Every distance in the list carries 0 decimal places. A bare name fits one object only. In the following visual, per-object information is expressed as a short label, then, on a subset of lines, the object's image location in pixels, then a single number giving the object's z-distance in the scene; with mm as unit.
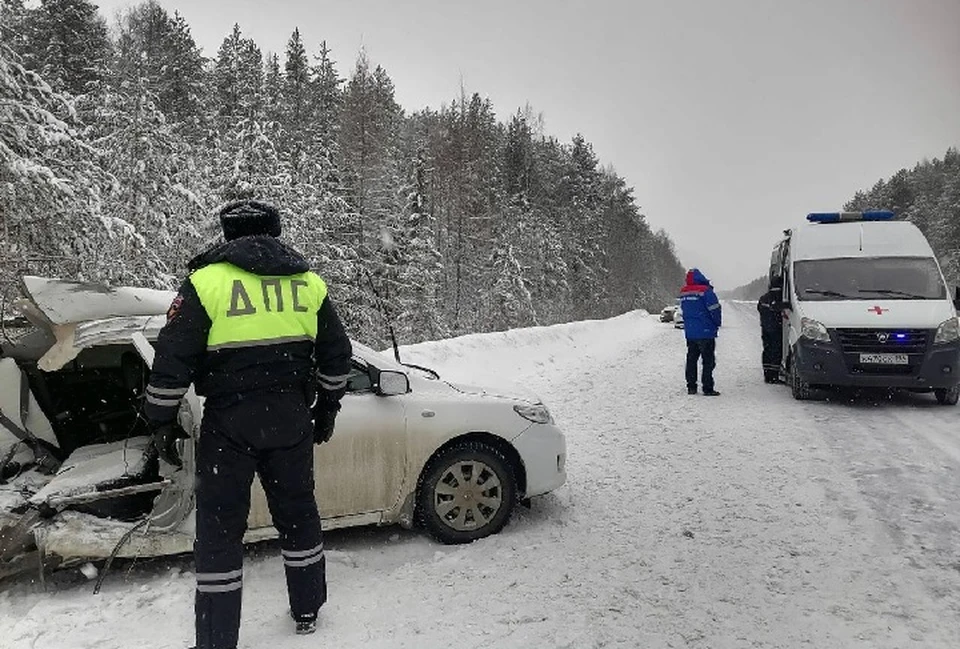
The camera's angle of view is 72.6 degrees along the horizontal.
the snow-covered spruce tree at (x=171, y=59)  30733
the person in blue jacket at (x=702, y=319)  9906
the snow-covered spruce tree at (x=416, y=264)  28047
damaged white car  3932
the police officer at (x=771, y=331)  10453
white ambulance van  8344
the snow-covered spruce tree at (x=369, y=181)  27125
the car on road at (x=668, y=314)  36688
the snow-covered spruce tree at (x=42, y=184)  9688
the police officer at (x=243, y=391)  3066
